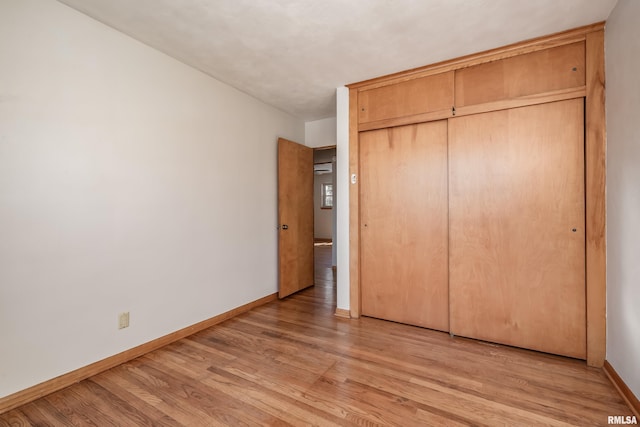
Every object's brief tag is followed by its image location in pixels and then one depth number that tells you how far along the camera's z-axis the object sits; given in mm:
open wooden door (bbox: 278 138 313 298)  3760
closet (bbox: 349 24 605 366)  2182
